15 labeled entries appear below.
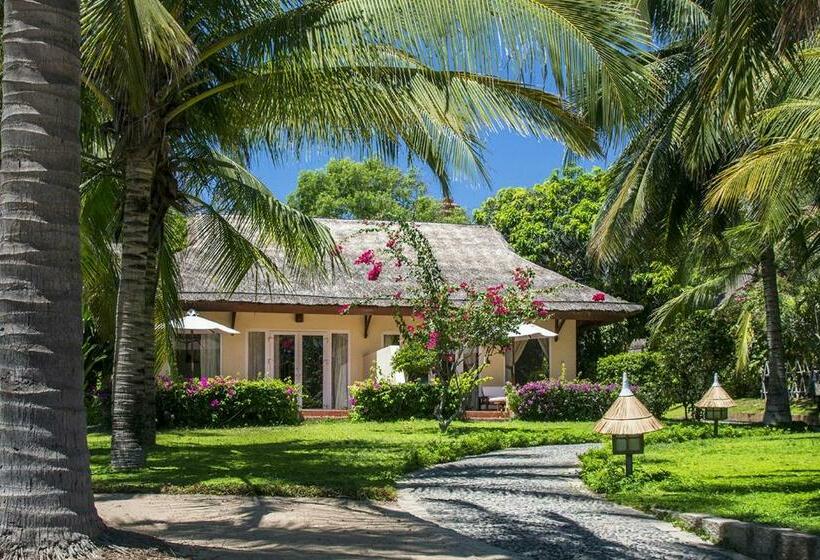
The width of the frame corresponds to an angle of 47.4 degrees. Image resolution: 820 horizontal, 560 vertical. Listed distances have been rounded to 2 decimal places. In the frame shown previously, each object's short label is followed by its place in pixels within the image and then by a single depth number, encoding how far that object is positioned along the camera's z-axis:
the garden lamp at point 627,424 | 8.98
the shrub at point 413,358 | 16.25
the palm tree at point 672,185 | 16.38
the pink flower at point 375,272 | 16.41
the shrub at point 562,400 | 19.50
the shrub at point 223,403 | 17.38
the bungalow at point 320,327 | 20.55
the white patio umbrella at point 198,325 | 18.70
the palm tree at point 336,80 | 7.20
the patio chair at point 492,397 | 21.42
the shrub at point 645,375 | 19.06
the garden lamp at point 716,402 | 14.52
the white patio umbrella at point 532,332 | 20.33
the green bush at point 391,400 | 18.88
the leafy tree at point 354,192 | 39.56
